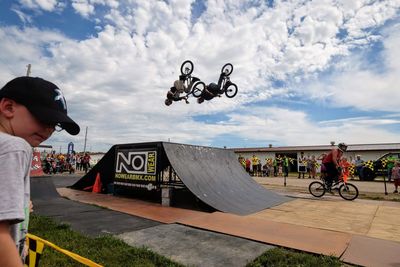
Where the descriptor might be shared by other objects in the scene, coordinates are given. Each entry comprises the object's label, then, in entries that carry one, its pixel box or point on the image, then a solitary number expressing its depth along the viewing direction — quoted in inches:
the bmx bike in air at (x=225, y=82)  499.7
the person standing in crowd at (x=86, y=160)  931.7
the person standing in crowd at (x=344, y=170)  403.1
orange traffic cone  425.1
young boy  37.3
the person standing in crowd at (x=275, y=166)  1007.1
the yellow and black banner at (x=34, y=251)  92.0
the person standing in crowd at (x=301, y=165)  929.4
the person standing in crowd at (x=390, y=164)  757.6
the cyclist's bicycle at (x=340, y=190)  389.1
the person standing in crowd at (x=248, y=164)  1008.3
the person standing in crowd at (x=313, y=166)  847.1
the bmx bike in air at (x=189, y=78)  508.6
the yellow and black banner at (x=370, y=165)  807.1
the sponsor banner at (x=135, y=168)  354.3
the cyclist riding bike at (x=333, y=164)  397.7
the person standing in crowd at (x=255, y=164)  1022.6
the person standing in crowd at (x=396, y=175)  505.4
